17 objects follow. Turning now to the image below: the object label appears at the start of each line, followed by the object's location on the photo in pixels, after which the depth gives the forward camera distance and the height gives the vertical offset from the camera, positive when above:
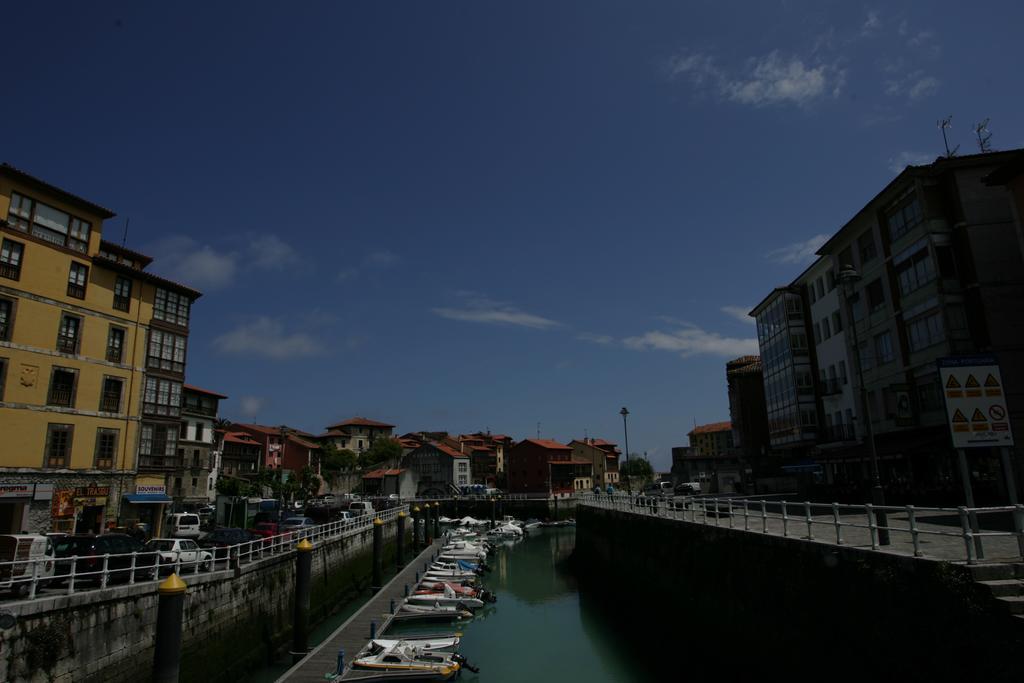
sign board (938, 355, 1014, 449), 14.80 +1.53
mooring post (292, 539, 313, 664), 22.44 -4.58
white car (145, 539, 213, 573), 20.42 -2.45
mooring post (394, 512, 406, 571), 44.06 -4.81
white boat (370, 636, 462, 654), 21.15 -6.25
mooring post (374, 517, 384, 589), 35.91 -4.37
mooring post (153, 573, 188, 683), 13.27 -3.25
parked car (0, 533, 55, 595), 17.23 -1.80
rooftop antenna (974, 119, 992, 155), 33.86 +18.34
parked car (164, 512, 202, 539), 35.56 -2.43
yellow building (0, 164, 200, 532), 29.27 +6.32
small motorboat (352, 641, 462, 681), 19.83 -6.17
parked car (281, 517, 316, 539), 32.69 -2.83
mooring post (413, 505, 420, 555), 55.22 -4.56
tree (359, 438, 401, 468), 116.88 +5.32
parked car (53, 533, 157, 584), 17.74 -1.91
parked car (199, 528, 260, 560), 27.89 -2.52
